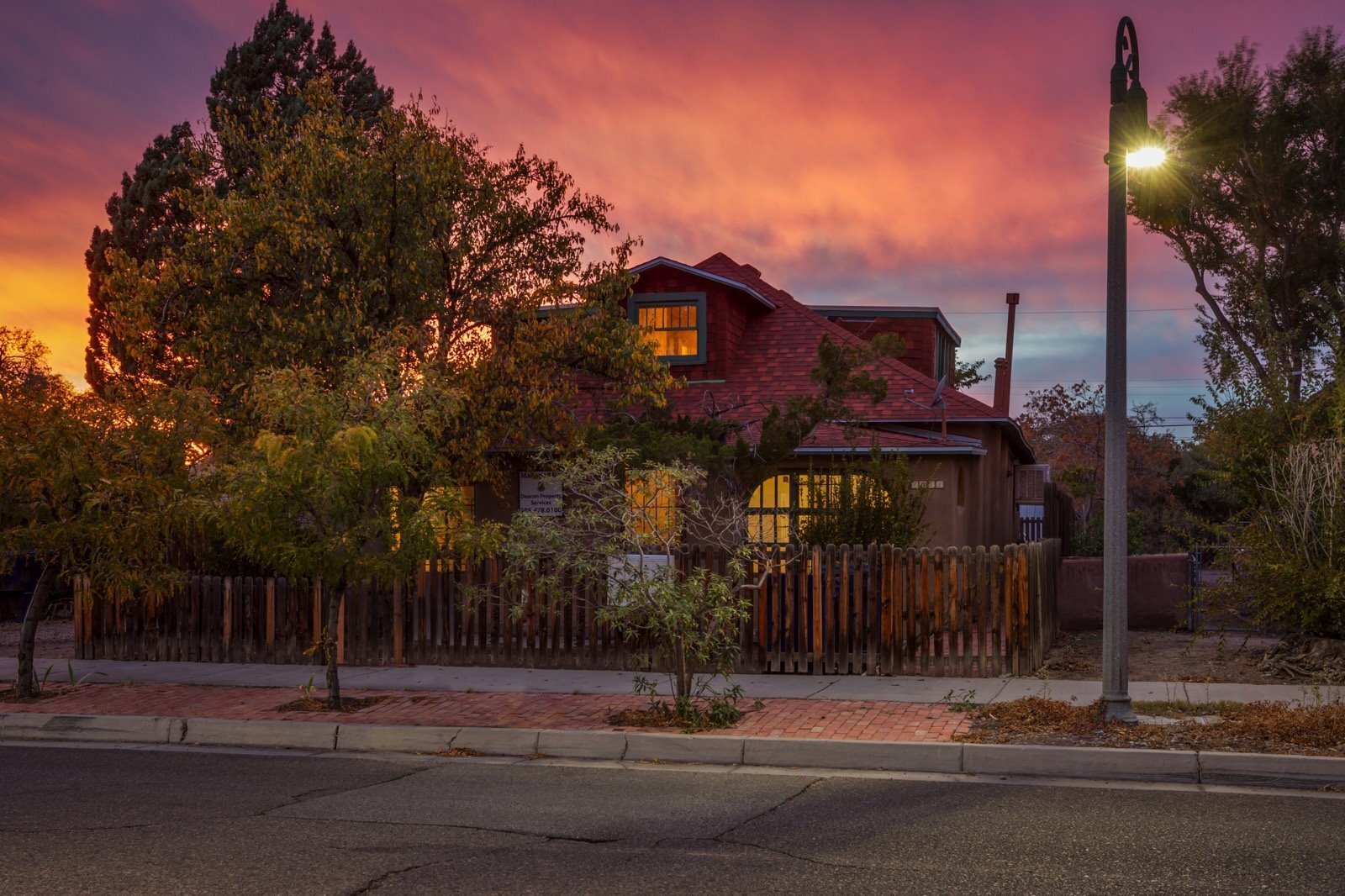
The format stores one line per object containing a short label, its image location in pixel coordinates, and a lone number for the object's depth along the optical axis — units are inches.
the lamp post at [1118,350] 397.4
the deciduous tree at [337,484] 458.0
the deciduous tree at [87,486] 490.3
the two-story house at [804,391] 818.8
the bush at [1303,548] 488.1
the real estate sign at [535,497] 866.1
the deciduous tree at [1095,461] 1382.9
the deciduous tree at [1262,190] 1167.0
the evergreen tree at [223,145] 1119.6
